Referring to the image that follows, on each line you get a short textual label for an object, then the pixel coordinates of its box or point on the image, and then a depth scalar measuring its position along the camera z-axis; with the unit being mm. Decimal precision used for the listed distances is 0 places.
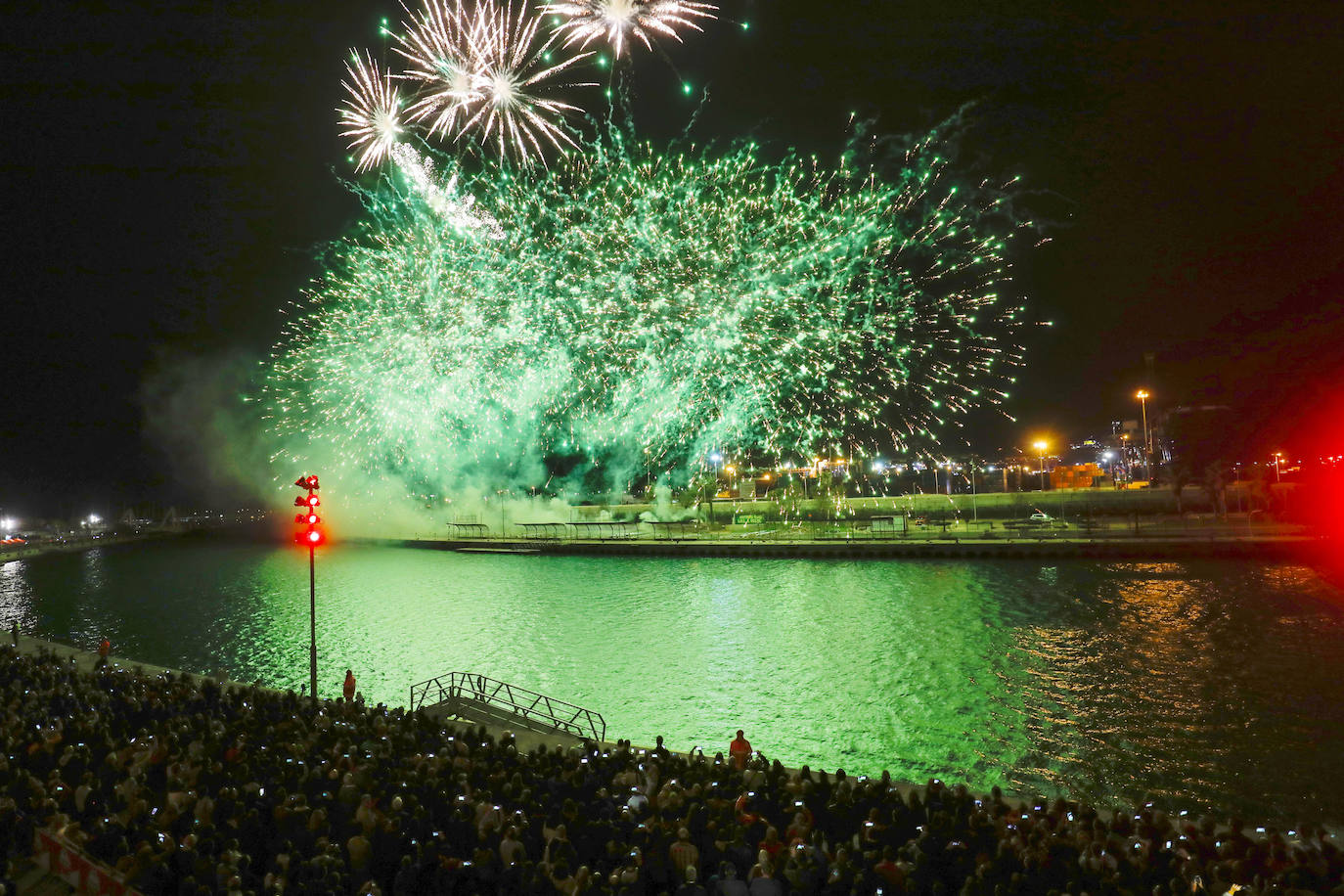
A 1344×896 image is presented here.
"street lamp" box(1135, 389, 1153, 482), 59094
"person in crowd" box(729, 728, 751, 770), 9154
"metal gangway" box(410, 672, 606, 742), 12961
